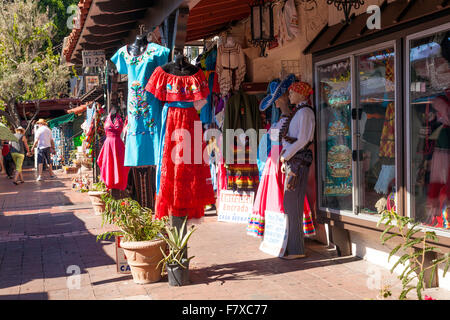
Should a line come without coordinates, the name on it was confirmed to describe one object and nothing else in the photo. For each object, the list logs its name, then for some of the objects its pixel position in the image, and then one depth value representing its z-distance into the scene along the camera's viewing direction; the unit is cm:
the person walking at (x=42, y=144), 1591
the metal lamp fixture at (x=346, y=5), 494
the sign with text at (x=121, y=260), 520
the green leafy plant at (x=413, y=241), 371
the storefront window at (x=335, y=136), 580
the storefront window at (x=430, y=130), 452
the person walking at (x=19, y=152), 1633
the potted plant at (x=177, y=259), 483
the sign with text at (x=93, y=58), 828
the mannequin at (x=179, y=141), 493
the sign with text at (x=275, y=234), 583
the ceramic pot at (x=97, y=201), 909
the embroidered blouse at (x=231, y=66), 778
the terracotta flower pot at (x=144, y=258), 488
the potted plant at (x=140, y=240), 489
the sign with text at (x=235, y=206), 805
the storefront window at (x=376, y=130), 515
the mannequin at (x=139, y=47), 546
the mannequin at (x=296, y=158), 557
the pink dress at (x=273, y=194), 602
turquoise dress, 538
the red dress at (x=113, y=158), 777
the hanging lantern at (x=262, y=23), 677
